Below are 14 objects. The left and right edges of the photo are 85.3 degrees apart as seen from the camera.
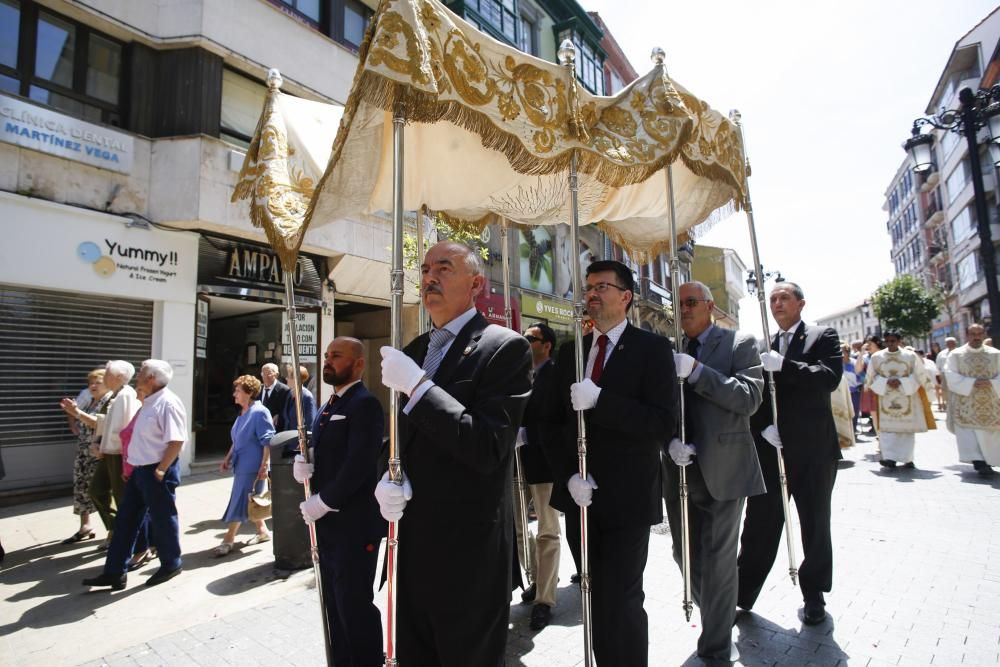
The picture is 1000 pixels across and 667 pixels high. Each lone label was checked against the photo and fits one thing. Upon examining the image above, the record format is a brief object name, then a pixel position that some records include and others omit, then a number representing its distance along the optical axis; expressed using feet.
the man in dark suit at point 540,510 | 11.93
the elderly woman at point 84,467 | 20.31
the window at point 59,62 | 28.27
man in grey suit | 10.09
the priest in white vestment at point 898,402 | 28.55
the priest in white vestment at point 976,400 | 26.61
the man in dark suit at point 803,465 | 11.98
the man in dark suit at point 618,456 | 8.32
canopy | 8.03
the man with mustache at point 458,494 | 6.59
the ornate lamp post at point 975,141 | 30.68
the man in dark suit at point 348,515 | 9.47
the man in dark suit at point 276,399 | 23.41
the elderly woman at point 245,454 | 19.03
